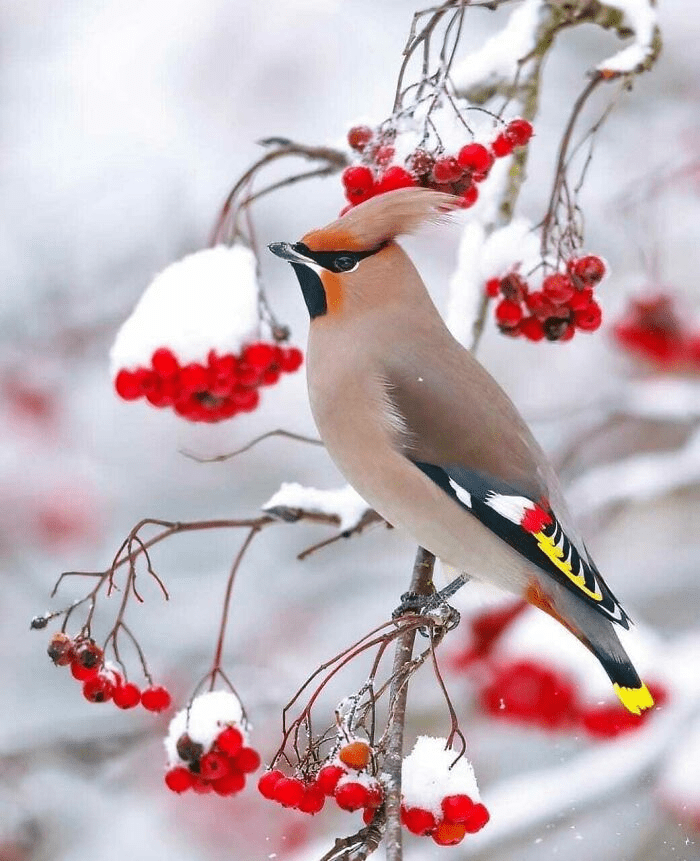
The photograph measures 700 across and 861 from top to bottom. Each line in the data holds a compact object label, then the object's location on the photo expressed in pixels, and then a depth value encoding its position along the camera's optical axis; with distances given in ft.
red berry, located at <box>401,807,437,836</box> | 11.76
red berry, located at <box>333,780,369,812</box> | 10.81
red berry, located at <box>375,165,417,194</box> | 13.88
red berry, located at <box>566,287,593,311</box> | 14.74
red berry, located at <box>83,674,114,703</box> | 13.60
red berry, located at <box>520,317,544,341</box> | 15.23
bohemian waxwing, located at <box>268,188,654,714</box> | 14.89
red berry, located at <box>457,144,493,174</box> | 13.34
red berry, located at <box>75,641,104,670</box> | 13.21
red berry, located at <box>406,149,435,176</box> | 13.70
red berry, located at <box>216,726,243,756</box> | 13.97
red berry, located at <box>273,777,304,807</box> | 11.49
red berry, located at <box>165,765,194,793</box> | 14.02
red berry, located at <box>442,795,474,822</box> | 11.66
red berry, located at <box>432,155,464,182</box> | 13.38
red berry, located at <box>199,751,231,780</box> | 13.97
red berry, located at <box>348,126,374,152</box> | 14.37
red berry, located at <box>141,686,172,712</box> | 14.16
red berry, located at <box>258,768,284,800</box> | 11.63
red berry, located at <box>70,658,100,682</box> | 13.35
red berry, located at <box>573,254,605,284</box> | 14.62
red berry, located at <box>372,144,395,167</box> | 13.99
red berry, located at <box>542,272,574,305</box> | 14.60
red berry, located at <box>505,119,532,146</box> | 13.89
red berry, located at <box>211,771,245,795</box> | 14.16
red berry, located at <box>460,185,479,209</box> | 14.70
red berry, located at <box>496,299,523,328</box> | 15.16
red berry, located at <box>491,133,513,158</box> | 13.82
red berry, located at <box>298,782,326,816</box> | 11.51
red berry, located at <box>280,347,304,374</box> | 16.22
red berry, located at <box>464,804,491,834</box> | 11.79
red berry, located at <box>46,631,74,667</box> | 13.20
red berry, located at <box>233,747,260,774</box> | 14.07
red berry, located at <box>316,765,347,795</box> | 11.10
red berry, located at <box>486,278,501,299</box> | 15.47
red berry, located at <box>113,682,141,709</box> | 13.82
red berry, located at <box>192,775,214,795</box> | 14.14
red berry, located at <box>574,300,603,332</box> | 14.90
